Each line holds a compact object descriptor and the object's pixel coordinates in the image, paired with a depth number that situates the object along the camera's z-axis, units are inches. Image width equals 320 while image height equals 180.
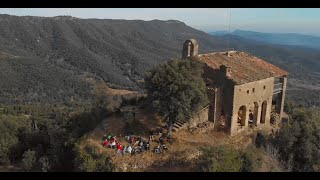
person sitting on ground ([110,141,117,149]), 632.5
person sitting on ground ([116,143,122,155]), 612.0
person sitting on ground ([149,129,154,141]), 663.9
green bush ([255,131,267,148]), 715.1
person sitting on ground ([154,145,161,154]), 621.6
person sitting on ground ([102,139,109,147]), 638.0
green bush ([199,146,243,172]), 567.1
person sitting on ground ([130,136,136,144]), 646.3
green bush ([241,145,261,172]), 586.4
